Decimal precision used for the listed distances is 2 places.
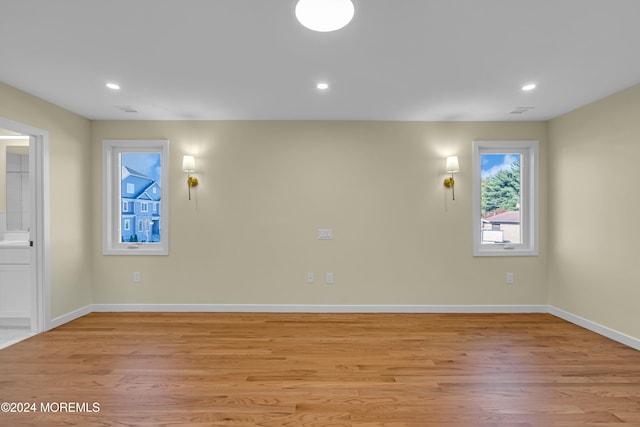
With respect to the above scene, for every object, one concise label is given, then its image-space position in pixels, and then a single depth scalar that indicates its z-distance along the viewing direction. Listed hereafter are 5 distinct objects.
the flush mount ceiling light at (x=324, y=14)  1.95
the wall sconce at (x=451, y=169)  3.82
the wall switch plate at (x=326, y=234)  4.01
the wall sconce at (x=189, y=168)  3.84
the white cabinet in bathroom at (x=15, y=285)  3.34
